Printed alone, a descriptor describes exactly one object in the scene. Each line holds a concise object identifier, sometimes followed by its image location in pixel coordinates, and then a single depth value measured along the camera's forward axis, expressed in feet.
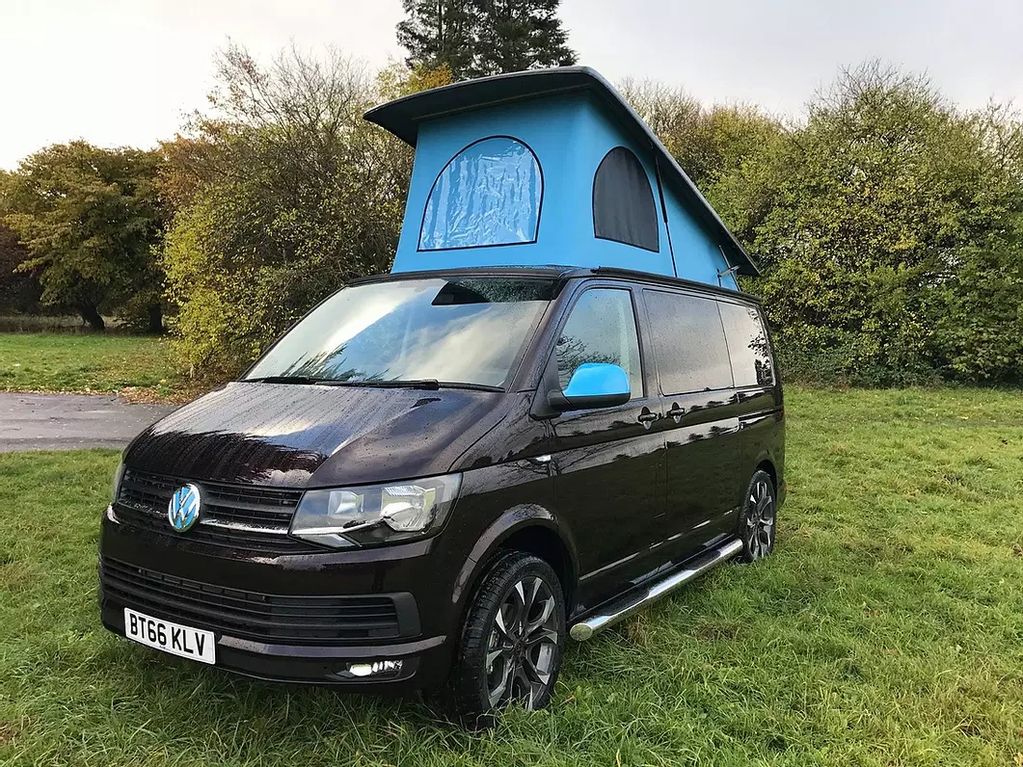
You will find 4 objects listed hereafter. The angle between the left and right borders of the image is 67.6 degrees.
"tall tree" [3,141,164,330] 104.88
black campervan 8.69
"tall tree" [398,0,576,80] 97.40
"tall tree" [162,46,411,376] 43.11
